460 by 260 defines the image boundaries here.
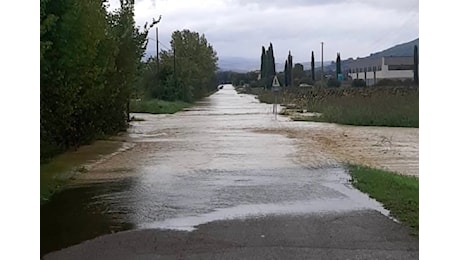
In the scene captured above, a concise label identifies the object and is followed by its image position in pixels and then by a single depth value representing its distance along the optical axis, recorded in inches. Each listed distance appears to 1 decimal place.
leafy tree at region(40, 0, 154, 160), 456.1
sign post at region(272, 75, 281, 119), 1512.1
